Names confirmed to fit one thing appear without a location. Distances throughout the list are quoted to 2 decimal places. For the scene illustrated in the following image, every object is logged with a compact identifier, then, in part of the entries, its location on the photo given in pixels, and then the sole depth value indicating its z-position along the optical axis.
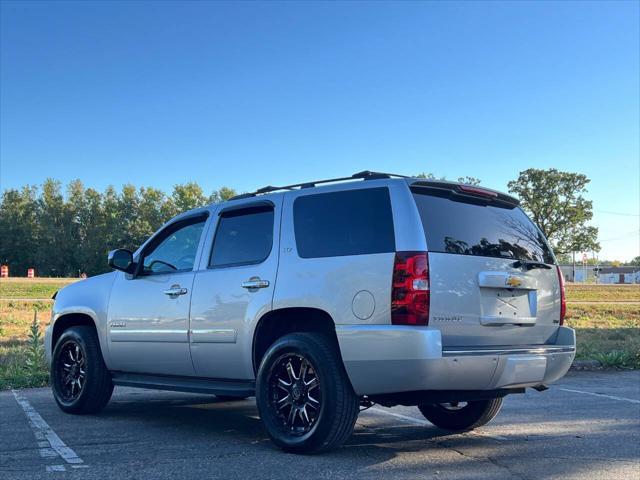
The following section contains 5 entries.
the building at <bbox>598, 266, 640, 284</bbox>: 121.12
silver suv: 4.80
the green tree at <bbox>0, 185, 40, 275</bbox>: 85.75
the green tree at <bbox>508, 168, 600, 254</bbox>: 78.19
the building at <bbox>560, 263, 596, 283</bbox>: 116.44
